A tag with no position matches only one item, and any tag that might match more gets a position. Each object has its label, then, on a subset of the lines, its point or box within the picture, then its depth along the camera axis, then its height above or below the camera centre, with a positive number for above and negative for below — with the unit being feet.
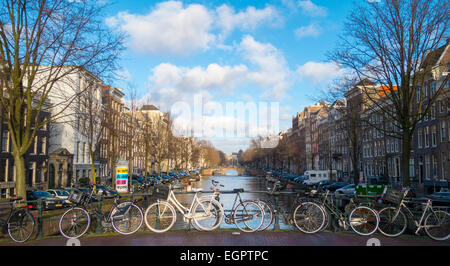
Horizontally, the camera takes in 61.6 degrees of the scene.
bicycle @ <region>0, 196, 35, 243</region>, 31.48 -5.58
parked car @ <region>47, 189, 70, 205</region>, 97.88 -9.34
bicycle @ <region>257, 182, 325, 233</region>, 32.81 -5.25
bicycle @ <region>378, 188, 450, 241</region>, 31.14 -5.31
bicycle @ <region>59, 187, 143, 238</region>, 31.88 -5.19
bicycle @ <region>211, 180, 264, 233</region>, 33.01 -5.19
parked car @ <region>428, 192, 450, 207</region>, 81.20 -9.33
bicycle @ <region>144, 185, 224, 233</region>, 32.73 -4.84
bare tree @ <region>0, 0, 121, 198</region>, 45.85 +12.79
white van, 194.13 -10.09
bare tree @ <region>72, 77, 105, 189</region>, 105.81 +14.02
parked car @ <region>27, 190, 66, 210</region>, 84.26 -9.70
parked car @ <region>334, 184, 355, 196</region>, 127.33 -11.37
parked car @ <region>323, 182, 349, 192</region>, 152.54 -11.83
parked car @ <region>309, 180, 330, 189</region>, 172.73 -12.59
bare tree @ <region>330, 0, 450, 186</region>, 61.46 +17.73
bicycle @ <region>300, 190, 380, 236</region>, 31.99 -5.28
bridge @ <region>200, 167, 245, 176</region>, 372.99 -15.79
